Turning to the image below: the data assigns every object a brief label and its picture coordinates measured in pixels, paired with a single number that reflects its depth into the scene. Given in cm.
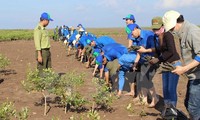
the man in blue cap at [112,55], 815
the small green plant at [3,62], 1079
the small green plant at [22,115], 445
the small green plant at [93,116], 439
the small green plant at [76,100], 635
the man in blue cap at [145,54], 664
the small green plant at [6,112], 436
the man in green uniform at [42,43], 793
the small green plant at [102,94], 636
